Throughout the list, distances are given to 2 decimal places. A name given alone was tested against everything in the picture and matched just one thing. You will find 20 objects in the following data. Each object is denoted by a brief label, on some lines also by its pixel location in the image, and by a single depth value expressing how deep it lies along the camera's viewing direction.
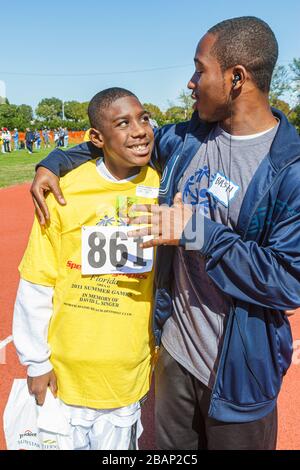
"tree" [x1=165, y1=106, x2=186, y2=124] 61.04
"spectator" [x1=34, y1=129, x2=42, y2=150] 36.07
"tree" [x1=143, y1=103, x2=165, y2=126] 72.64
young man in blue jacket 1.54
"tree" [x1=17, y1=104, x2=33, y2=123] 93.04
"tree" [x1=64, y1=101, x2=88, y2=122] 86.50
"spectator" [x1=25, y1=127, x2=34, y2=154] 28.93
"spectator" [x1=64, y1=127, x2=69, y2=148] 36.08
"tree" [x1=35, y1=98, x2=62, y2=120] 88.94
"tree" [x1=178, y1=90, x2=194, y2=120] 54.81
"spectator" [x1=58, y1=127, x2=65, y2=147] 35.88
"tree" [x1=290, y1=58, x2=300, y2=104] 49.28
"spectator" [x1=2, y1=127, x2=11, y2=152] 29.17
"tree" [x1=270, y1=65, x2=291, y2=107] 50.53
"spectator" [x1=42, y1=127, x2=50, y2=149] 38.47
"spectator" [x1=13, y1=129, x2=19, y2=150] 33.84
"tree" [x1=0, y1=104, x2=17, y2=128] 47.09
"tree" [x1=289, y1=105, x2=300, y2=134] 35.98
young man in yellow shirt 1.93
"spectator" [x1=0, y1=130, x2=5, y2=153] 30.00
